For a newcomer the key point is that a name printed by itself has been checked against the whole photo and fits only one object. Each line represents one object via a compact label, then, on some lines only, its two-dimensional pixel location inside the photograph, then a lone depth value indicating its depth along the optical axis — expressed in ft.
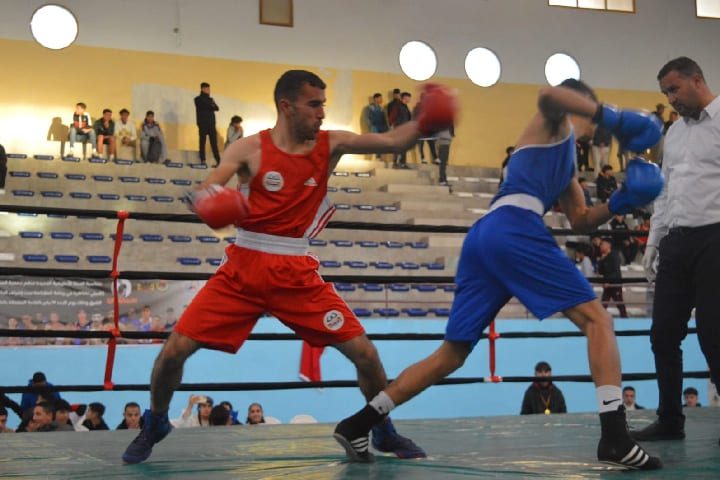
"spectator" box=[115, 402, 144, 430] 21.01
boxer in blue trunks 8.63
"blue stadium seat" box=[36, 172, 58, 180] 40.96
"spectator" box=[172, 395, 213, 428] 23.52
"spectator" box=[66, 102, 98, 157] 44.45
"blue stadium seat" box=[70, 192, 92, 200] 39.88
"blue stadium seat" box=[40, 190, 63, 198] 39.88
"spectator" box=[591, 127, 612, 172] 52.60
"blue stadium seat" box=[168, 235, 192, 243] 39.17
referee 10.21
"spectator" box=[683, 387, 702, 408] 26.35
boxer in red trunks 9.23
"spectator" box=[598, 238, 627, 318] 34.94
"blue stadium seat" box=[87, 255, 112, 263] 36.01
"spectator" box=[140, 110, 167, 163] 45.37
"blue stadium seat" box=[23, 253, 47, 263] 35.29
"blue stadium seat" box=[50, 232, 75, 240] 36.73
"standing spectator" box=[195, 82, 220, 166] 45.65
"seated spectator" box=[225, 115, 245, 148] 46.44
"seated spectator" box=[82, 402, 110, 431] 20.29
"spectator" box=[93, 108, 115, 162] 44.93
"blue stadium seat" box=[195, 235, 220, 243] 38.50
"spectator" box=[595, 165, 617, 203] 45.44
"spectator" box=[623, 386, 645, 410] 25.57
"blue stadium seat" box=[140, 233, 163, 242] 38.27
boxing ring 8.66
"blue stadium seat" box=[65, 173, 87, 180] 41.37
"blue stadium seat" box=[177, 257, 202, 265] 36.94
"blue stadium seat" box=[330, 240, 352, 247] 39.67
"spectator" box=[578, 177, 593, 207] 45.53
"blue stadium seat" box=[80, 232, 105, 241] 36.88
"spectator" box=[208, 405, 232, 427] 20.74
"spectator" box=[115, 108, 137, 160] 46.14
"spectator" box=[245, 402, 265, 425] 23.24
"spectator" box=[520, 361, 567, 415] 23.21
